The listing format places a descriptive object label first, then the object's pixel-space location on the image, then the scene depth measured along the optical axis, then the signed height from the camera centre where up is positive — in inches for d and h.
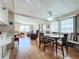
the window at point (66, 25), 113.1 +9.6
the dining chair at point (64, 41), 76.5 -20.2
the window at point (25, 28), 319.6 +6.4
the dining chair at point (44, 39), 94.2 -21.2
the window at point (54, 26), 143.6 +9.4
